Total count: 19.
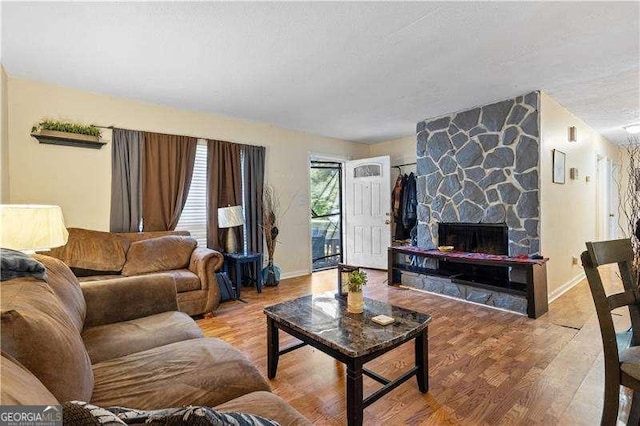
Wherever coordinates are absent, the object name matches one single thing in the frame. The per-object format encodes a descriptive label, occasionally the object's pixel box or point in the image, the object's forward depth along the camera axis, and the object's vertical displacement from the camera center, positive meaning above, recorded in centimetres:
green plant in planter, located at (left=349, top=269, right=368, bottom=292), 194 -46
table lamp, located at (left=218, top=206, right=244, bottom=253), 385 -14
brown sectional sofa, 83 -65
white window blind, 397 +8
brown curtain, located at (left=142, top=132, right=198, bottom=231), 357 +39
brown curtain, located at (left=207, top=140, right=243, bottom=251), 402 +37
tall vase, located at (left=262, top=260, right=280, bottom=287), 430 -94
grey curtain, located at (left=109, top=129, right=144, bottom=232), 339 +35
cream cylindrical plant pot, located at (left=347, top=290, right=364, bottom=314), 193 -60
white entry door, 524 -6
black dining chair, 128 -57
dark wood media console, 304 -80
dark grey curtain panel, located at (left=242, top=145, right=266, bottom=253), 436 +25
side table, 369 -70
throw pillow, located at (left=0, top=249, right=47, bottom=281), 119 -22
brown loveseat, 292 -50
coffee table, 146 -67
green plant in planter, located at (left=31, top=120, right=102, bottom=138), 301 +85
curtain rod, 333 +92
